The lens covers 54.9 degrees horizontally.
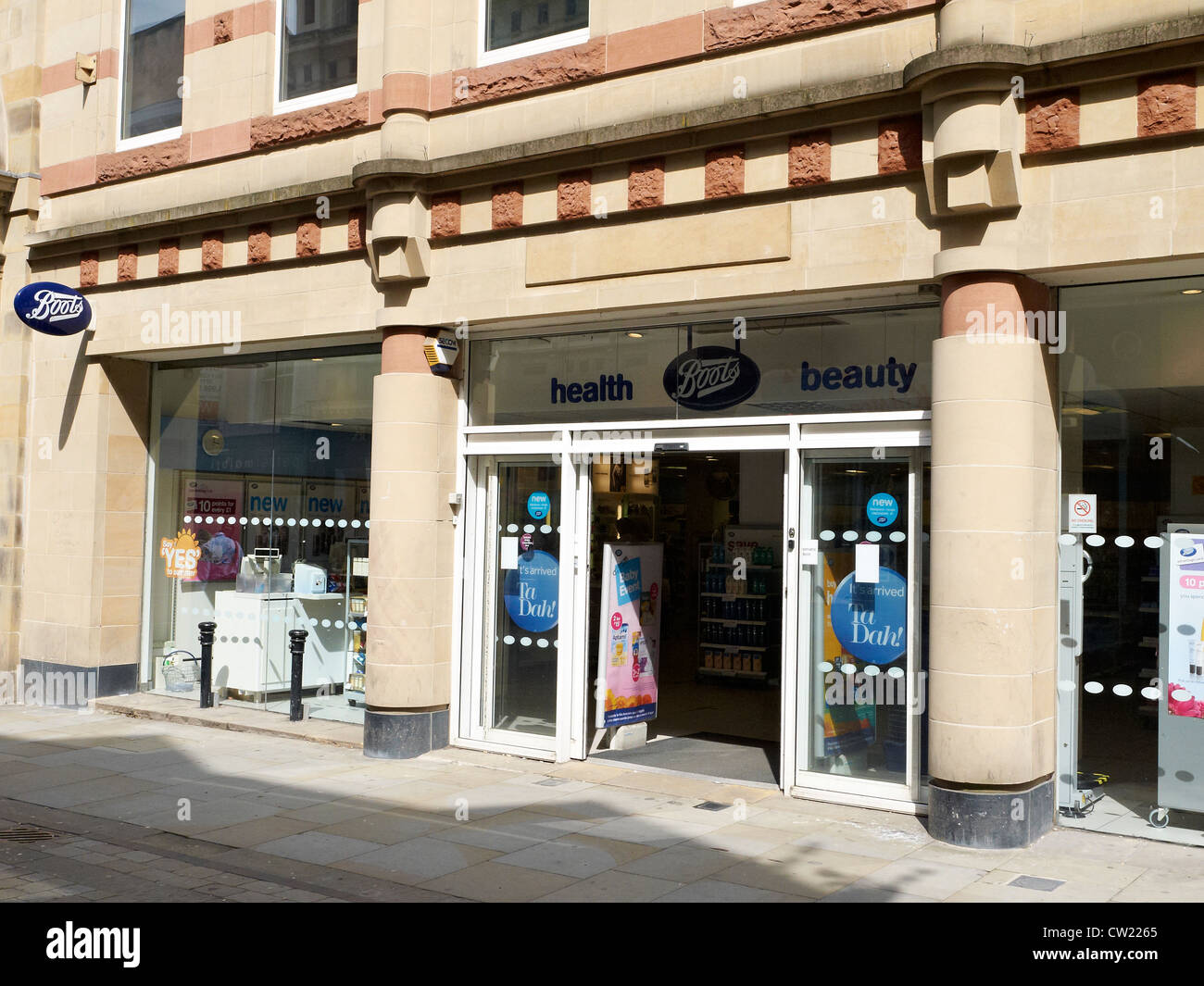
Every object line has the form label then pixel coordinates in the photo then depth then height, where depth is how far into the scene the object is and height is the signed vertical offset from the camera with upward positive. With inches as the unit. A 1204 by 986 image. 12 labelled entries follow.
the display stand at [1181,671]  292.5 -34.3
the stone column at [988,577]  285.9 -10.9
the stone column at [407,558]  393.4 -11.6
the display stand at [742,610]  577.0 -41.1
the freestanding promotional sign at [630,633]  398.6 -37.3
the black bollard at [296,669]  452.4 -57.6
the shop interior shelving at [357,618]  458.3 -37.9
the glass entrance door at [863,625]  320.2 -26.6
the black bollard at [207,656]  481.1 -56.3
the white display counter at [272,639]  468.1 -48.4
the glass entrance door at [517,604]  394.0 -27.1
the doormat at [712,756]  374.3 -78.1
